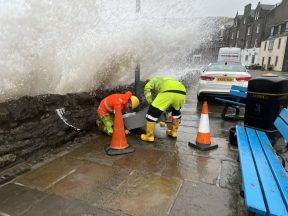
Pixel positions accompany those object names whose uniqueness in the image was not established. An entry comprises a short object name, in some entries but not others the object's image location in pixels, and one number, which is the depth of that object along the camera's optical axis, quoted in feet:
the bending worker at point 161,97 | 14.99
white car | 27.45
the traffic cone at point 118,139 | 13.88
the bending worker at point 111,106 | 15.88
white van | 91.86
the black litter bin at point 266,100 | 14.61
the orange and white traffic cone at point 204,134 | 14.74
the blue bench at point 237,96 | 21.46
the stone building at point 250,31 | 175.11
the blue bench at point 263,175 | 6.31
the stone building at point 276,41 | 133.39
